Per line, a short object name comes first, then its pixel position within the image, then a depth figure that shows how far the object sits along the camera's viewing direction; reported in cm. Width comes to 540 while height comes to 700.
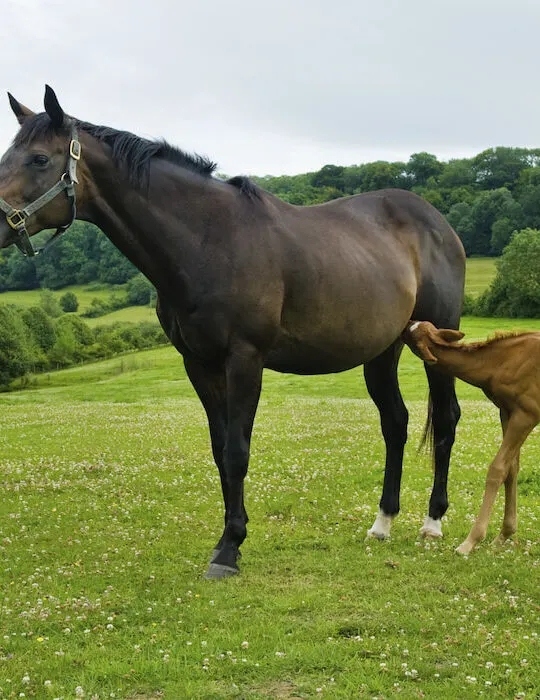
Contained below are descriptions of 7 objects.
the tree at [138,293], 10488
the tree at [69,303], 10119
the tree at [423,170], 13612
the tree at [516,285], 7088
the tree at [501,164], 13200
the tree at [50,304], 8900
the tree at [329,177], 11081
